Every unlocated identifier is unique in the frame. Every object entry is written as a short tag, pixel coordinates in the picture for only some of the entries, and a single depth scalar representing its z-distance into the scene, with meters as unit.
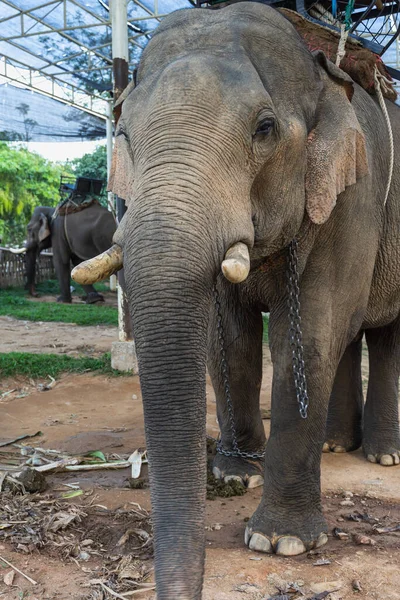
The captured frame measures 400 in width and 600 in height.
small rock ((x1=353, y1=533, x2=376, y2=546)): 3.24
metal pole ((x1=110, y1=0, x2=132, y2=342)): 6.72
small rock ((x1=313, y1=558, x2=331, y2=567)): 3.00
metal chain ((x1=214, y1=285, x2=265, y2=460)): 3.81
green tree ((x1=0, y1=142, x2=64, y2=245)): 26.39
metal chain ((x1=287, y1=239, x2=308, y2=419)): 3.12
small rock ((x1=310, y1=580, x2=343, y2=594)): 2.74
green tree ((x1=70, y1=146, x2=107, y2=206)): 28.58
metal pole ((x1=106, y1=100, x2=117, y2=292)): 15.62
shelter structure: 13.32
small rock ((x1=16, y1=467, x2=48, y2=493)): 3.82
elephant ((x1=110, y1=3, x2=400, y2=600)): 2.20
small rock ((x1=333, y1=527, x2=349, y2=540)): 3.35
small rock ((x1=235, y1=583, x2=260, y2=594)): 2.70
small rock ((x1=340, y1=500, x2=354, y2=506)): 3.85
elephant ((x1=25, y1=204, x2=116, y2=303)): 14.80
